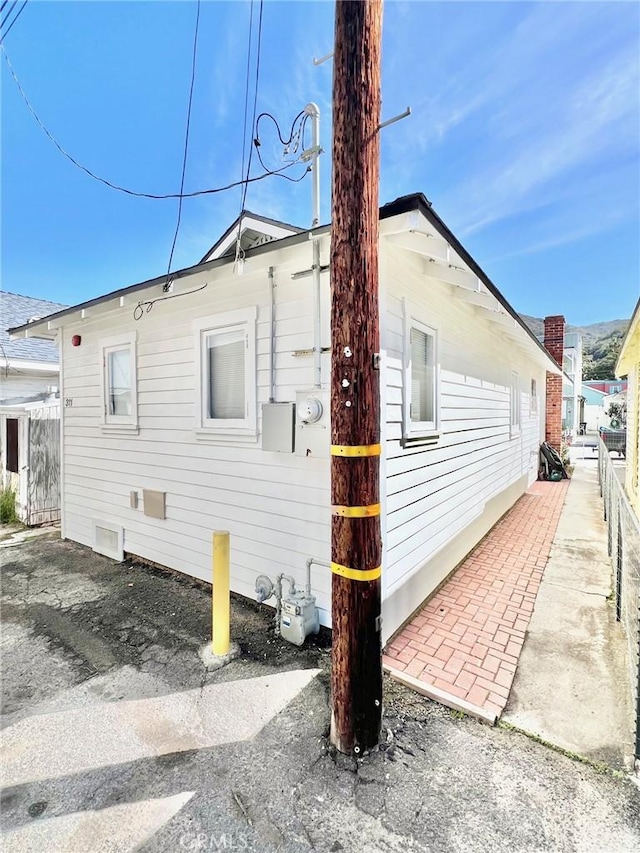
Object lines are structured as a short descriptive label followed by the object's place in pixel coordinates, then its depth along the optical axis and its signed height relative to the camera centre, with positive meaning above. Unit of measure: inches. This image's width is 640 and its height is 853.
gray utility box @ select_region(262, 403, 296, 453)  130.7 -3.0
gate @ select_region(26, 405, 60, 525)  267.0 -32.3
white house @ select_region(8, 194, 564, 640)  125.7 +3.7
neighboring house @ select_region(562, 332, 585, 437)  917.8 +84.8
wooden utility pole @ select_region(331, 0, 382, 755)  77.1 +6.2
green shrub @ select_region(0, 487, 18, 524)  279.7 -65.1
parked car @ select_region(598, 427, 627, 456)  685.9 -37.3
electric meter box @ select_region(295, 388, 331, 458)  123.0 -1.7
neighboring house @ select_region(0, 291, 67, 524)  267.1 -28.9
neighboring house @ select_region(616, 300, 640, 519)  256.1 +0.0
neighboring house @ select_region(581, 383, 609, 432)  1435.8 +32.6
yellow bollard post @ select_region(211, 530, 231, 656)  116.8 -55.5
